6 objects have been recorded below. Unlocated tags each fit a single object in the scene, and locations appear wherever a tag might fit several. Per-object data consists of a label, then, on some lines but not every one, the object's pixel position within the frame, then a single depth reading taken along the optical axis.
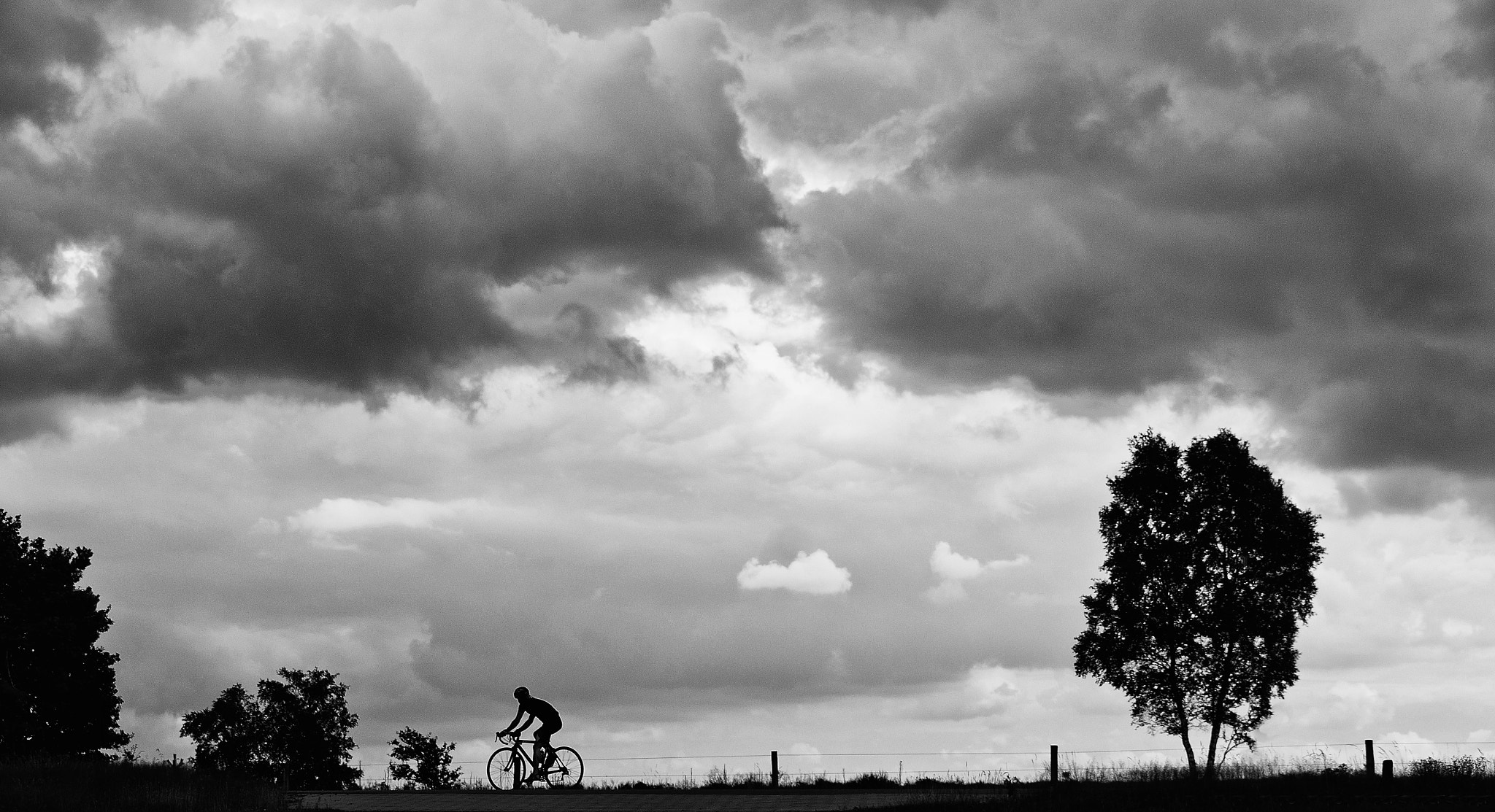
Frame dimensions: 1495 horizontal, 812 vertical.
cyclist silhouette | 36.12
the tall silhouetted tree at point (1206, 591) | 53.00
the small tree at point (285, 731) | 58.59
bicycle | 36.12
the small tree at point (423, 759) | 59.78
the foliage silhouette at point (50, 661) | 54.56
